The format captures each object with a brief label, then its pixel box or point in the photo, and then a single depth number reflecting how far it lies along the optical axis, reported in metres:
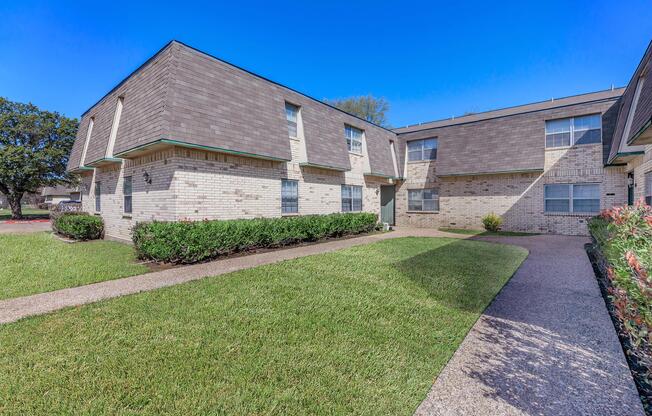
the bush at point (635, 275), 1.91
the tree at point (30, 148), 22.94
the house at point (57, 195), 53.22
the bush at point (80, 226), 11.41
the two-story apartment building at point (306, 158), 8.77
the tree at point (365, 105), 39.50
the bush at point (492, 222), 15.23
